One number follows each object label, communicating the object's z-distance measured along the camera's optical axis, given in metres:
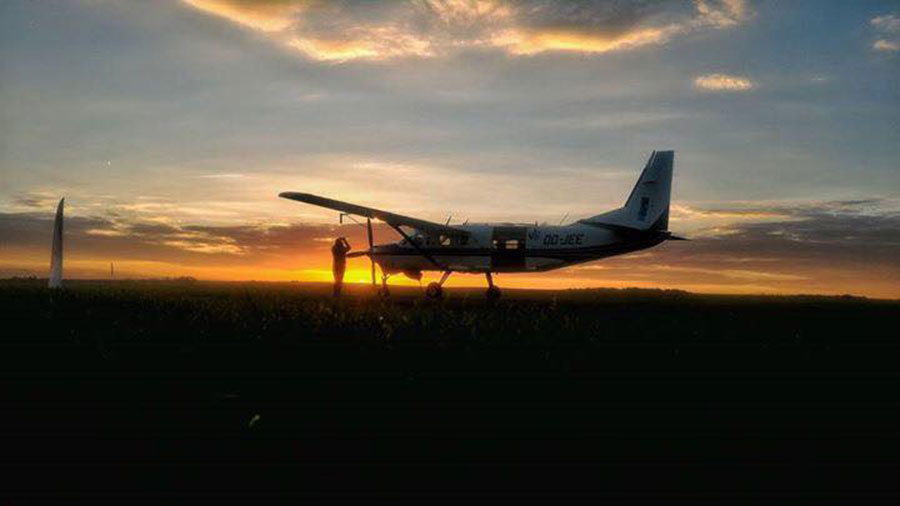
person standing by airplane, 29.06
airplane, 32.28
